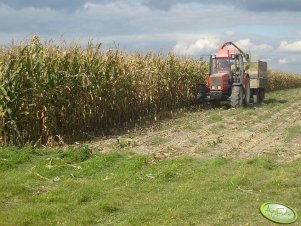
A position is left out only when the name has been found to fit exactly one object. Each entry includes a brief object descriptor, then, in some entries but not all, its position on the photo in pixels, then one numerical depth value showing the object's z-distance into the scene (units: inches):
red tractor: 784.9
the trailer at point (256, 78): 959.6
